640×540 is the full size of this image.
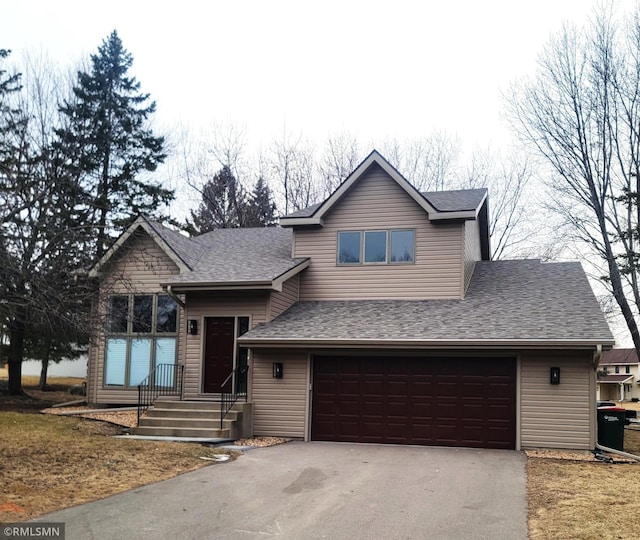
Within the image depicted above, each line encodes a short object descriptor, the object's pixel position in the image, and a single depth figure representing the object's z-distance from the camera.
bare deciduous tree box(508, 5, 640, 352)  23.56
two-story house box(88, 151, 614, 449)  14.10
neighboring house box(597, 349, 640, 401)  69.50
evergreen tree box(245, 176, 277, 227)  34.75
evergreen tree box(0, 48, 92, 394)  10.14
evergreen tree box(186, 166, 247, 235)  35.38
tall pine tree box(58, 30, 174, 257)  27.14
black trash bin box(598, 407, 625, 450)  14.13
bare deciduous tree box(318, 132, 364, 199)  34.96
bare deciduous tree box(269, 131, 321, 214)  35.41
